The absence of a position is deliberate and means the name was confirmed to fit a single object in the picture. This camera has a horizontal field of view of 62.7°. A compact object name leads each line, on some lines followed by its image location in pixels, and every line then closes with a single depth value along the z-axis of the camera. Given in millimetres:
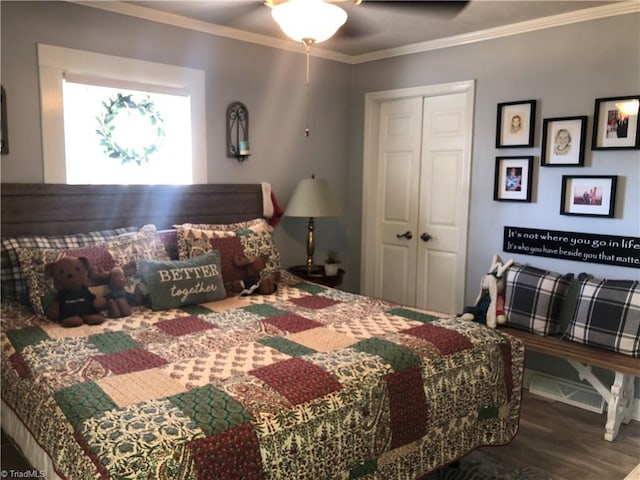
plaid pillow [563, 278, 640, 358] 2941
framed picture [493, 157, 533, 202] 3564
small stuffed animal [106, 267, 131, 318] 2680
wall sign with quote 3143
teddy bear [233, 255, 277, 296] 3217
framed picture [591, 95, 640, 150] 3080
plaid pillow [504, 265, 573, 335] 3289
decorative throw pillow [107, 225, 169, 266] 2877
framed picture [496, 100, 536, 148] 3523
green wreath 3354
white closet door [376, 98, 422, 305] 4348
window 3090
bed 1567
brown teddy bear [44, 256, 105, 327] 2551
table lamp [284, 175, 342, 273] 3971
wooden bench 2895
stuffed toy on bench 3467
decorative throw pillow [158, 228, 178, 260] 3174
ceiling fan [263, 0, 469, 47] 2166
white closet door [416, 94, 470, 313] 3986
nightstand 4066
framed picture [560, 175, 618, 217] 3191
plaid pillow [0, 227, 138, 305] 2729
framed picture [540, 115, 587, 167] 3293
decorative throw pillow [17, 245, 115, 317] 2592
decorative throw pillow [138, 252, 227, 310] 2809
